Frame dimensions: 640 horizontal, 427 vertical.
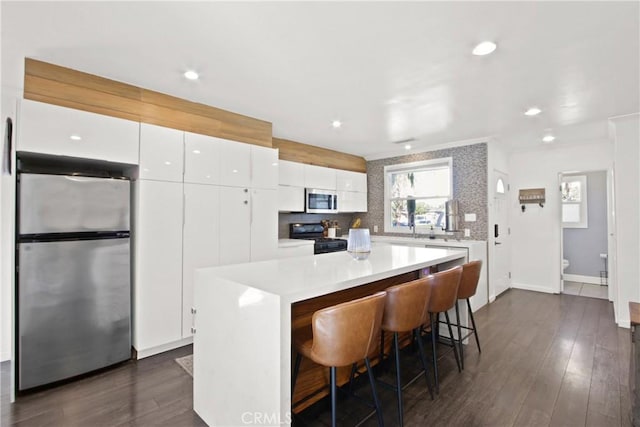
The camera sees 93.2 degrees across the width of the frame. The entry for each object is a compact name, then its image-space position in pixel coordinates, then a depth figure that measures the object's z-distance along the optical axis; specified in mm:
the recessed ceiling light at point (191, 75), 2558
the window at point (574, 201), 5820
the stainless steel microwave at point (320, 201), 4945
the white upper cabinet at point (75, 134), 2262
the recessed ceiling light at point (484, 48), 2113
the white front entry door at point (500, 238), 4727
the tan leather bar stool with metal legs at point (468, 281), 2641
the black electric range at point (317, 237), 4720
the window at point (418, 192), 5223
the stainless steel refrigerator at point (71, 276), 2219
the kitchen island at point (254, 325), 1411
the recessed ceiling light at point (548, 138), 4488
